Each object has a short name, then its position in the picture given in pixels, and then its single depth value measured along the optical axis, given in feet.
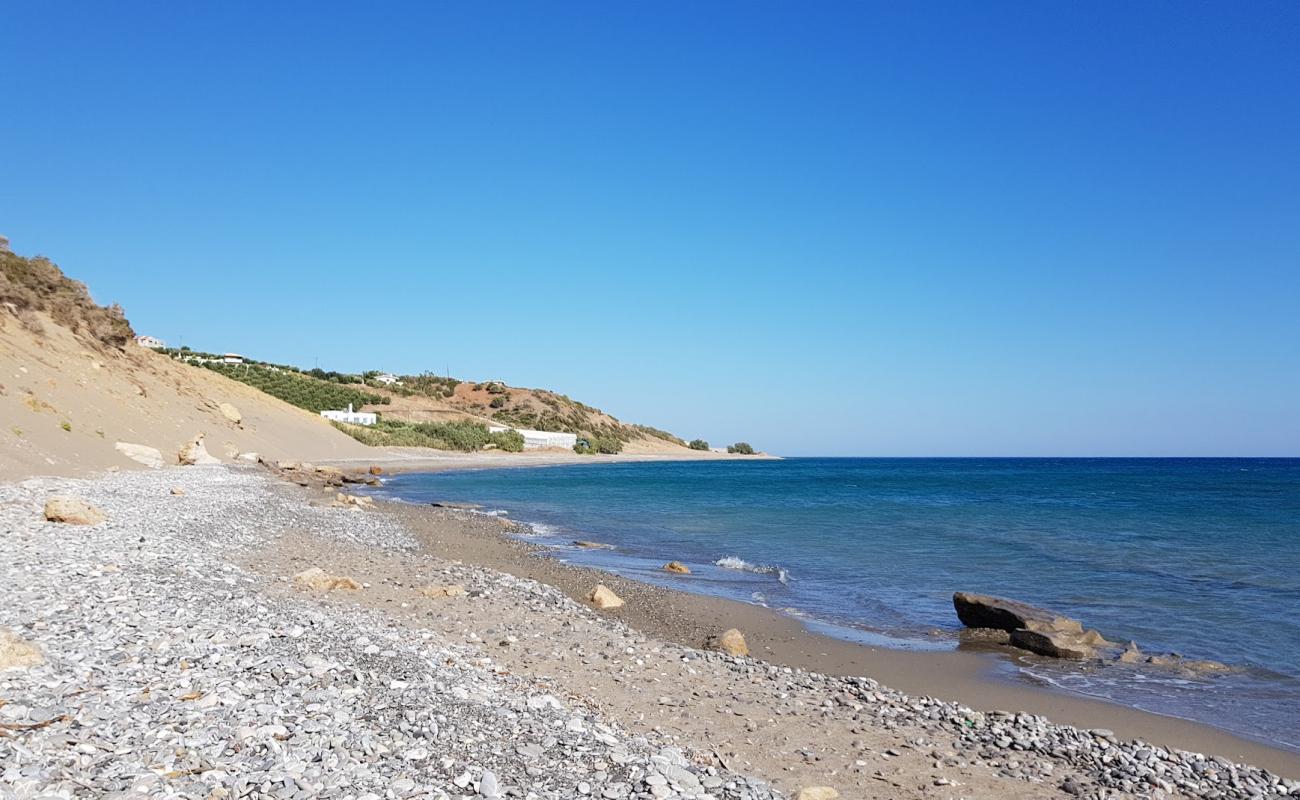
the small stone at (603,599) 47.04
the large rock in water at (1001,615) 43.24
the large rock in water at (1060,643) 40.45
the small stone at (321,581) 40.01
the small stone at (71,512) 47.18
